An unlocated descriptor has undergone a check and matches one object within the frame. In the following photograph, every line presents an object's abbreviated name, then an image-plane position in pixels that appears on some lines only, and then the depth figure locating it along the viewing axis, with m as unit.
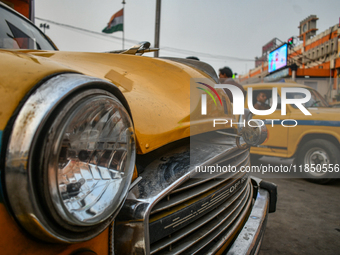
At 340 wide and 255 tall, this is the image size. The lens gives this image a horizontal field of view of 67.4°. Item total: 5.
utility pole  8.59
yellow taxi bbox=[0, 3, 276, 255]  0.58
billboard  22.61
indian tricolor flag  11.98
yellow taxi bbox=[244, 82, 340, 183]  4.44
